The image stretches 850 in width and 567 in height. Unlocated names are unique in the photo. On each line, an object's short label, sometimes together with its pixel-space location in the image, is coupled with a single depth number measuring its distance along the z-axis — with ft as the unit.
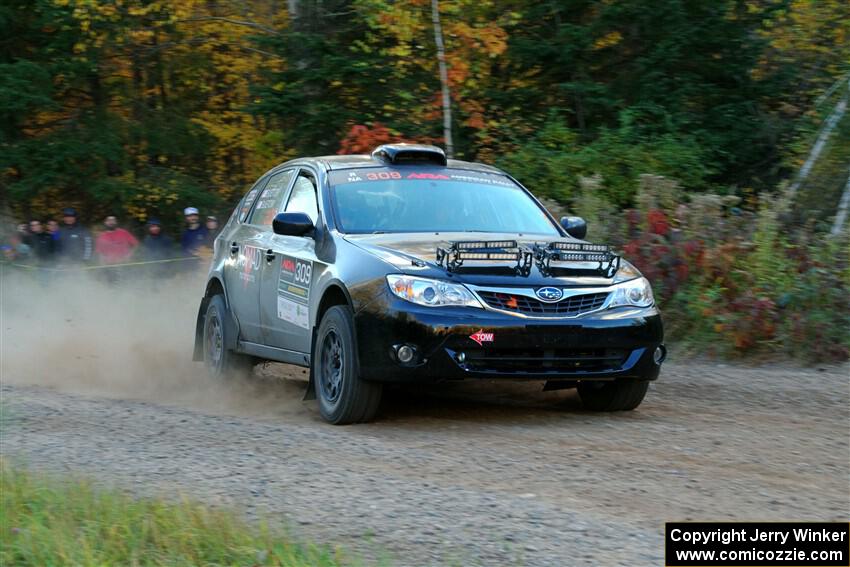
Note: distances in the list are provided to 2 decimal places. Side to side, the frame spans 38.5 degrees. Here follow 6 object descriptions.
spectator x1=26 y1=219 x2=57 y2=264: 65.82
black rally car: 24.62
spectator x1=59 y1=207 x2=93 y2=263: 66.64
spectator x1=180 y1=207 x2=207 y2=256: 59.77
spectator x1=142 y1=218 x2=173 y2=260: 63.36
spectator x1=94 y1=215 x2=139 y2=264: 63.77
